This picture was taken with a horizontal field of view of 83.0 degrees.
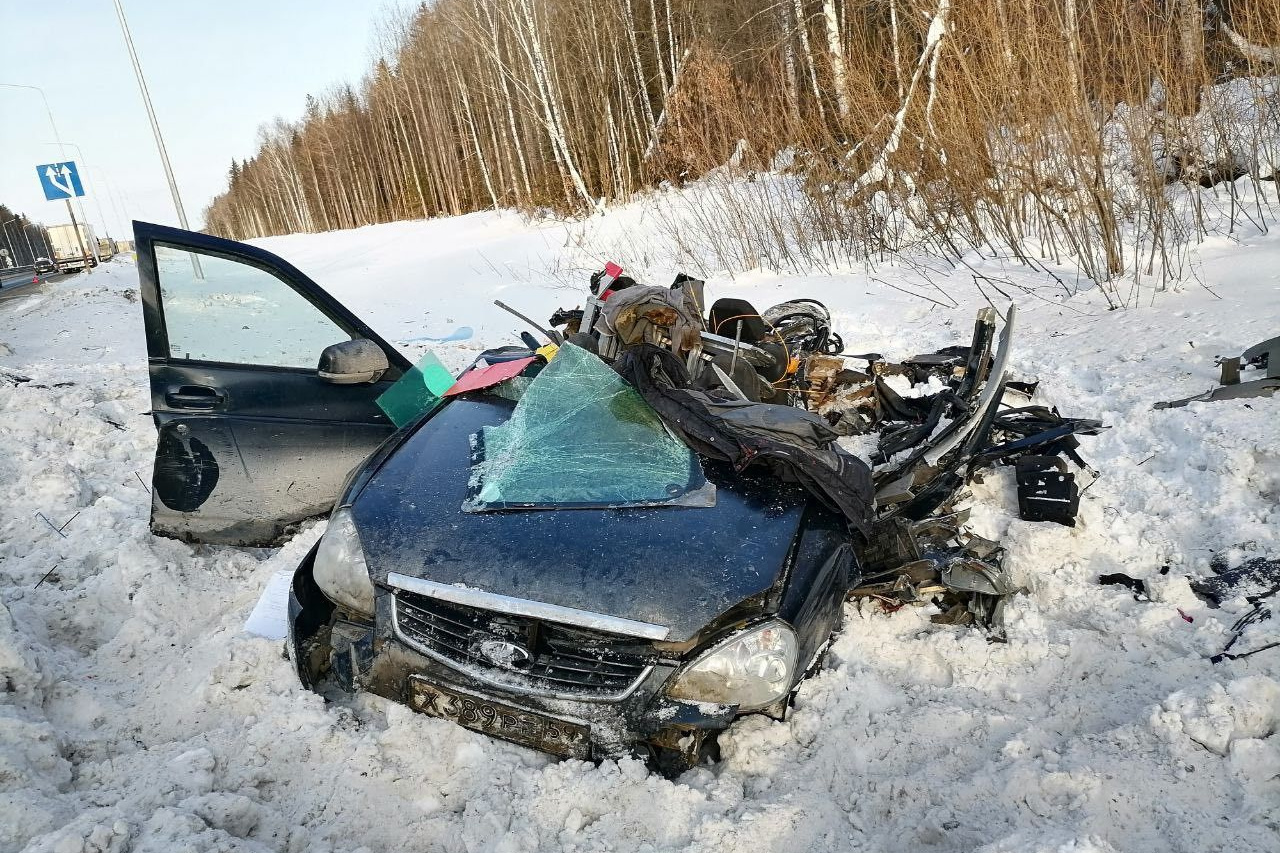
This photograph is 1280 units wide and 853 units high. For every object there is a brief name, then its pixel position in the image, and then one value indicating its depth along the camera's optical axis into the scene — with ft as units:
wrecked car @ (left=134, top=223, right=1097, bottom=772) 6.69
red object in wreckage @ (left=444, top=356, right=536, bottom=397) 10.84
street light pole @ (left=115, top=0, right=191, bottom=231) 54.37
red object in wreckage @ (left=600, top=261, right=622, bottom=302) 13.08
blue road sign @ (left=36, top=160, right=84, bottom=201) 74.73
